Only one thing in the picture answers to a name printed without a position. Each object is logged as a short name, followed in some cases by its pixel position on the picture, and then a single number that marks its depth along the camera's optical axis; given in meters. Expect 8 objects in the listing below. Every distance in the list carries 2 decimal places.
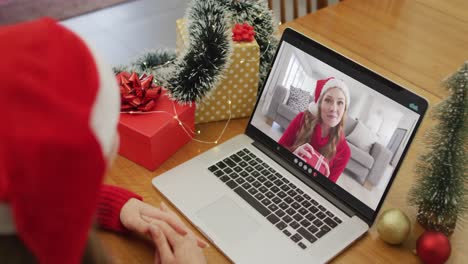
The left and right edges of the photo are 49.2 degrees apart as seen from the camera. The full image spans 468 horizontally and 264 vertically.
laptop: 0.86
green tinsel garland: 1.03
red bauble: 0.82
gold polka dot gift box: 1.07
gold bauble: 0.85
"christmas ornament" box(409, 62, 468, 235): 0.81
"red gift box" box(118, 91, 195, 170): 0.98
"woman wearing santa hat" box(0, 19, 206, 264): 0.47
